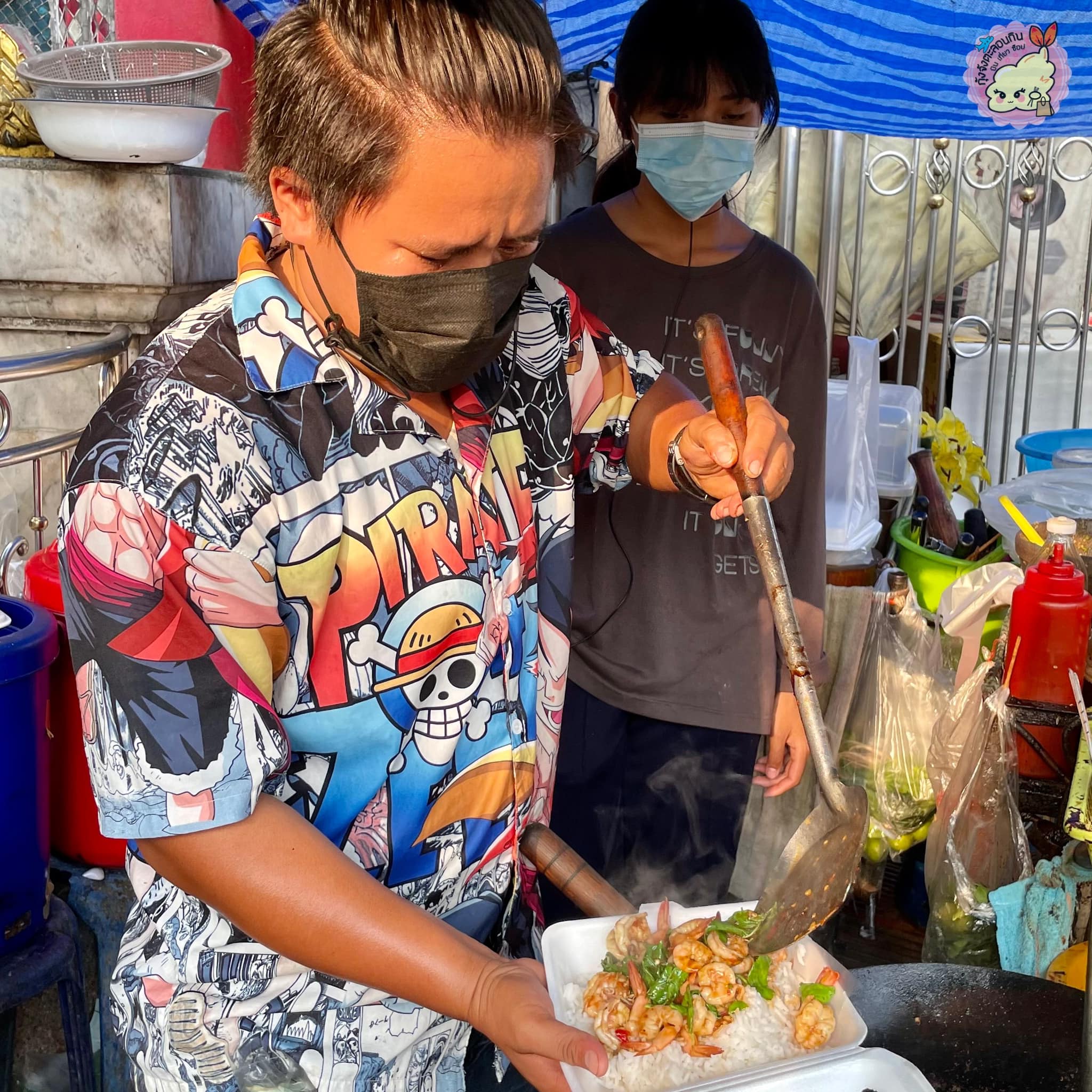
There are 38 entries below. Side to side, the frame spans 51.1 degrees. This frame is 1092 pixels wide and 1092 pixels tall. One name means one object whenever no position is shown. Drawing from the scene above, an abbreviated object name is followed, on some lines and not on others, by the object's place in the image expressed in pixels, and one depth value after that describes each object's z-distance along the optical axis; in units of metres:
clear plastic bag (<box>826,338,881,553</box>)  3.39
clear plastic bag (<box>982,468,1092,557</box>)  2.77
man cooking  1.20
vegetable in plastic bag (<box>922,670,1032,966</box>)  2.13
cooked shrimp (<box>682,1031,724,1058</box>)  1.46
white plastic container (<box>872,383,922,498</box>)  3.78
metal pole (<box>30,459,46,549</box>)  2.36
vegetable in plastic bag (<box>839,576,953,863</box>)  2.79
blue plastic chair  2.05
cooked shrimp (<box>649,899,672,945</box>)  1.59
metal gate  4.86
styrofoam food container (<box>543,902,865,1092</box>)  1.46
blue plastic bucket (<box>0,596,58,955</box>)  1.92
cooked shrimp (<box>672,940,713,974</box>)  1.54
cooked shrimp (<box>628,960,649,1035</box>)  1.45
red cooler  2.20
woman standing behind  2.40
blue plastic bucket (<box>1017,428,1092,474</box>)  3.38
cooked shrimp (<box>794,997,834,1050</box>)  1.45
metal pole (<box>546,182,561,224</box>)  4.57
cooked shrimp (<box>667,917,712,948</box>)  1.58
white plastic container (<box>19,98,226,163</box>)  2.95
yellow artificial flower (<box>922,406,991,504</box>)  3.84
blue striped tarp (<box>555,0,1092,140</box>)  2.51
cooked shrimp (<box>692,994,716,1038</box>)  1.49
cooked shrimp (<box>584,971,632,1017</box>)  1.49
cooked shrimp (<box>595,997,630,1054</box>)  1.43
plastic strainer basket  3.00
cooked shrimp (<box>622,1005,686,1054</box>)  1.43
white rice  1.42
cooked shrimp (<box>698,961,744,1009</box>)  1.51
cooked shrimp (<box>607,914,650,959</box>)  1.56
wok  1.62
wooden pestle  3.25
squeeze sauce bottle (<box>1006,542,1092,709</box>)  2.08
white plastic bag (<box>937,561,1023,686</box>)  2.50
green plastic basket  3.10
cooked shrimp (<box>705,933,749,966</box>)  1.55
